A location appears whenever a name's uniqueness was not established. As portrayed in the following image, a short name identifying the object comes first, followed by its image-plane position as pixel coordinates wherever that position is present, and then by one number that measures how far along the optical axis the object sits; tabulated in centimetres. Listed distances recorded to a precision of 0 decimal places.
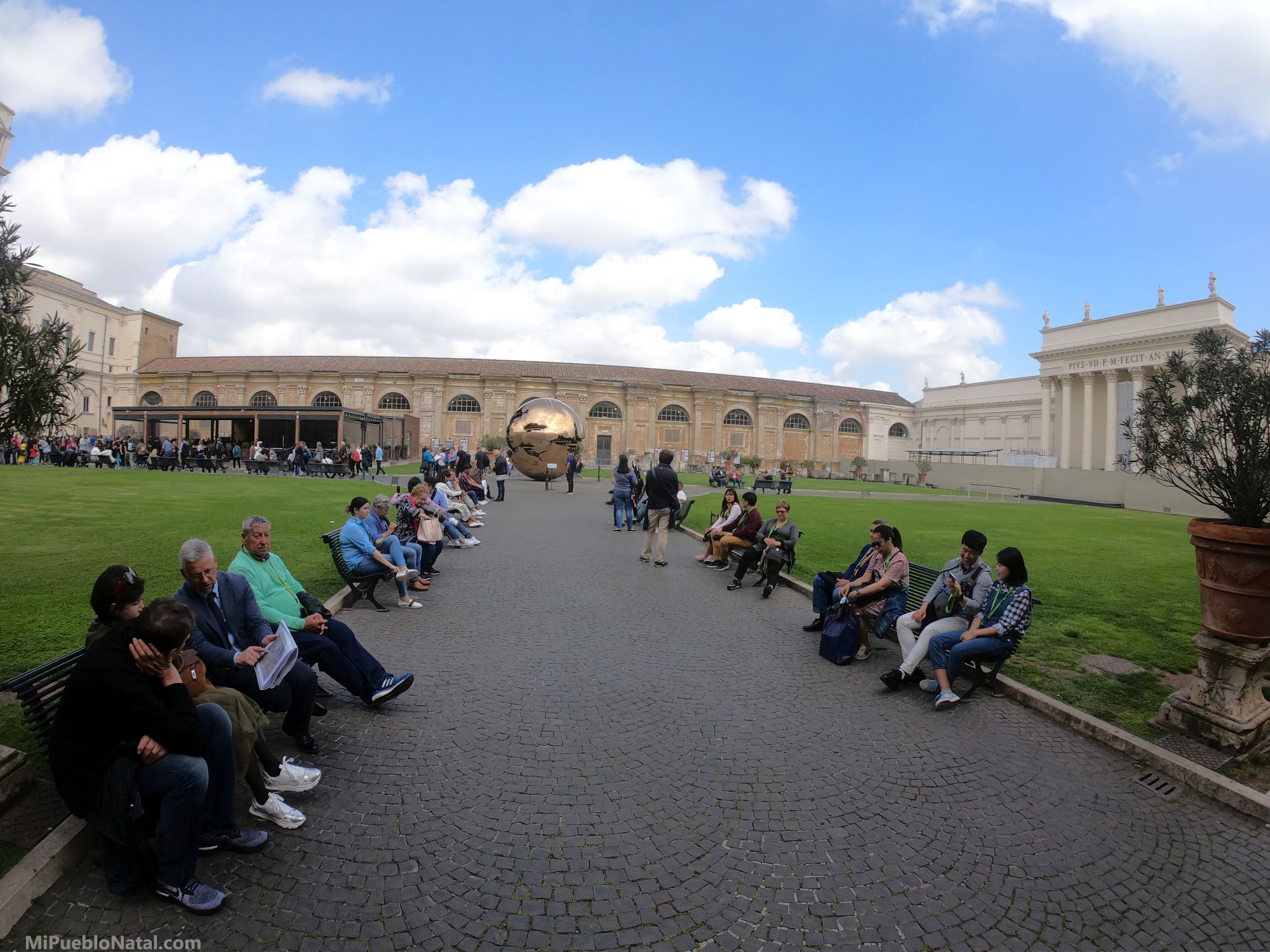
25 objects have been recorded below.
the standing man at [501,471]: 2066
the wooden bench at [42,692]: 314
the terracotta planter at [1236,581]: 441
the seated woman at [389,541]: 819
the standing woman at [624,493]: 1555
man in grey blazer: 387
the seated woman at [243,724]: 319
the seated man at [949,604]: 558
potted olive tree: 445
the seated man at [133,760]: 277
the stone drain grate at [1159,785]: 397
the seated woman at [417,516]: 959
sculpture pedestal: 441
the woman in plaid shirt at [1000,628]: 529
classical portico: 4522
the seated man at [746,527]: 1035
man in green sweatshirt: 468
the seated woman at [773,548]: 898
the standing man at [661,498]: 1074
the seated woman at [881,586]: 640
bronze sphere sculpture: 2745
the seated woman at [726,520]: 1130
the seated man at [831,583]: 688
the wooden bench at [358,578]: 766
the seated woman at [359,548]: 760
